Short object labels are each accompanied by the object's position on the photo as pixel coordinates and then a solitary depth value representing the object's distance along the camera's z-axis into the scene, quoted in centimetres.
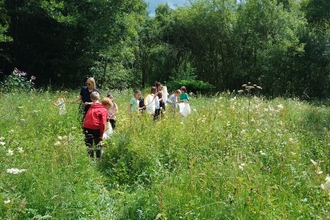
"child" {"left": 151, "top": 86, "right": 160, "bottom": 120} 1034
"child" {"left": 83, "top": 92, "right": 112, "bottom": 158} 666
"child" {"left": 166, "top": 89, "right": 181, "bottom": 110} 1162
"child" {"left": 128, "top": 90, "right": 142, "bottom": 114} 949
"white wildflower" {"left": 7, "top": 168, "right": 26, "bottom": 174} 376
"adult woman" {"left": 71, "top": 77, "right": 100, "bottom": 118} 800
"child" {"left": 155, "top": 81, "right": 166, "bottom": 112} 1088
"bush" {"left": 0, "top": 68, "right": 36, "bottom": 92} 1249
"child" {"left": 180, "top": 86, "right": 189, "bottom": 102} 1215
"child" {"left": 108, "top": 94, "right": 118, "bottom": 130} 830
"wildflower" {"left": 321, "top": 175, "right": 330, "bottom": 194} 287
